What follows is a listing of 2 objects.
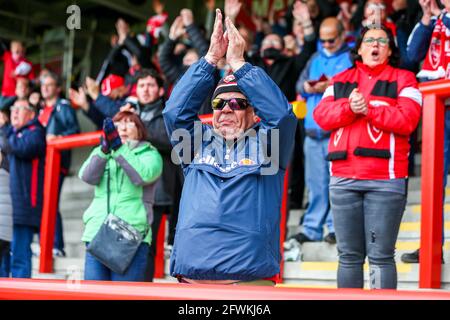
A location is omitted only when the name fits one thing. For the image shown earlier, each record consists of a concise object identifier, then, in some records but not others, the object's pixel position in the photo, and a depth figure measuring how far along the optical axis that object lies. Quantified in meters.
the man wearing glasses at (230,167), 5.94
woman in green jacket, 9.05
